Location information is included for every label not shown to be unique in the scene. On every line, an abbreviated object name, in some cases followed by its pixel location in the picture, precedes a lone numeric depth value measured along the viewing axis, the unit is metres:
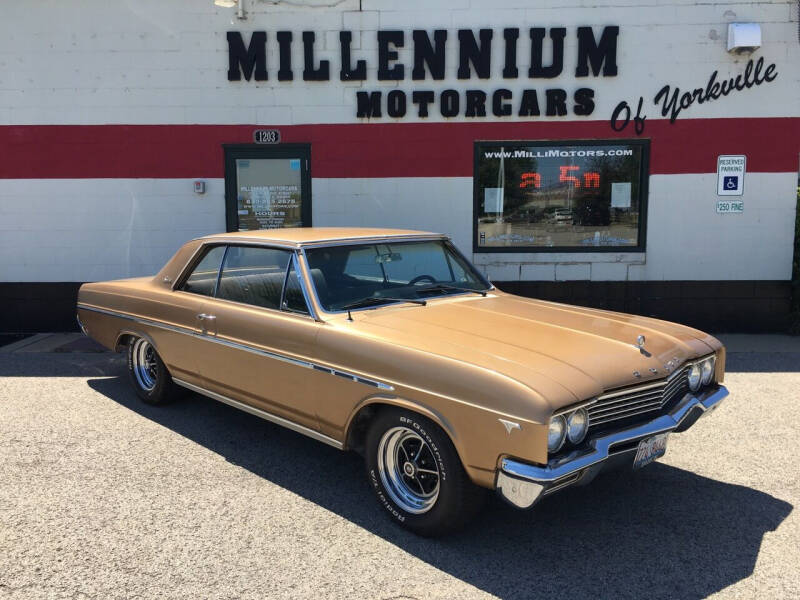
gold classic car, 2.98
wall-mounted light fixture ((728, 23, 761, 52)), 8.00
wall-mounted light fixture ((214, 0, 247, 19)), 8.17
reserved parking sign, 8.38
